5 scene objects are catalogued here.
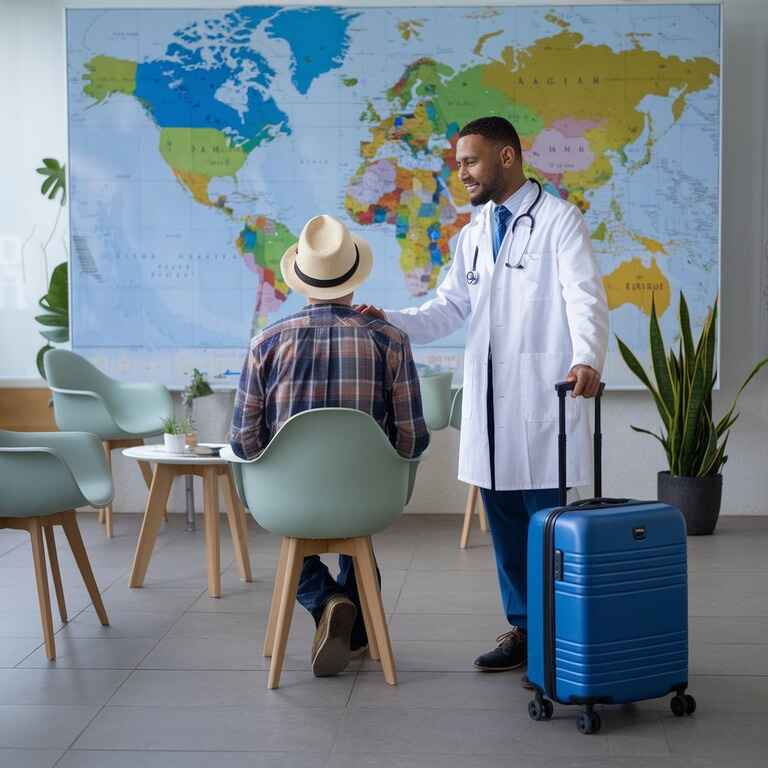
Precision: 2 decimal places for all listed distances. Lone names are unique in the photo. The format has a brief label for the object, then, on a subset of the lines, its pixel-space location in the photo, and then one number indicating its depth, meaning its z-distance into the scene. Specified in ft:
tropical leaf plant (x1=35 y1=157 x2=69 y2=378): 21.30
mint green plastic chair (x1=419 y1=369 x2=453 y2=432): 19.17
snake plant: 18.71
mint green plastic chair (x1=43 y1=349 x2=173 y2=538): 19.24
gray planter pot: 18.95
